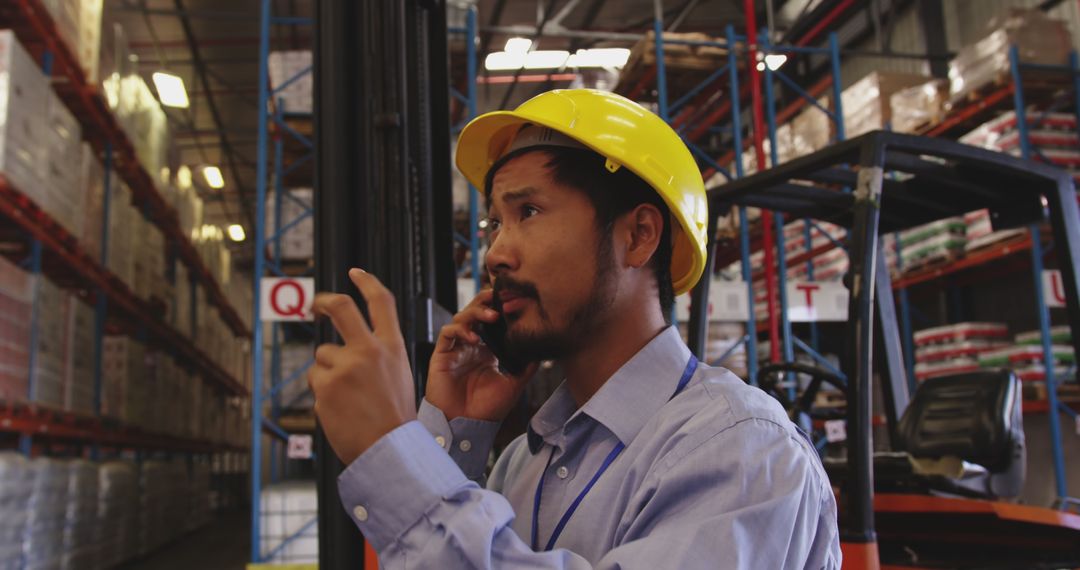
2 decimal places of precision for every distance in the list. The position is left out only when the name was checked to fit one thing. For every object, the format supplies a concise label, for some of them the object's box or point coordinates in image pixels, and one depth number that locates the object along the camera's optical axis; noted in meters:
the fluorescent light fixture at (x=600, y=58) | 12.39
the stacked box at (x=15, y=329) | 5.61
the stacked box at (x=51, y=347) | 6.24
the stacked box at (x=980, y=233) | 8.41
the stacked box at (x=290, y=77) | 8.45
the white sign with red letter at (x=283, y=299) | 6.61
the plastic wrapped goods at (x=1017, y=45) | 8.13
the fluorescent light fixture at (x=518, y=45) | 12.83
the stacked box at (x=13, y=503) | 5.46
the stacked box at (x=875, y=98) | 9.36
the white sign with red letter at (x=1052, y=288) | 6.76
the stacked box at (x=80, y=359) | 6.95
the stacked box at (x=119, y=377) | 8.68
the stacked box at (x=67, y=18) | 6.42
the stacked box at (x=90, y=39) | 7.18
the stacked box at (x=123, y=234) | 8.34
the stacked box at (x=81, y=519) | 6.73
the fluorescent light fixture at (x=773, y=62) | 9.16
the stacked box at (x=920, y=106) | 8.84
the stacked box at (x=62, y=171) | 6.18
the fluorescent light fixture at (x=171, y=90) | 14.71
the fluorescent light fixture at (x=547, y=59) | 13.66
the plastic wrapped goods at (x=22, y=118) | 5.27
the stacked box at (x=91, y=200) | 7.13
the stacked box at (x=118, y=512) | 7.74
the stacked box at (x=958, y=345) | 8.80
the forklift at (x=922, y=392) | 3.03
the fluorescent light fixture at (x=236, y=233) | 24.20
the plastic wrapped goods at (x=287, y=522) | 6.97
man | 1.00
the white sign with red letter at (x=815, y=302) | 7.43
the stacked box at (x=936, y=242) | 9.02
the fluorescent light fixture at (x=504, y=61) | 13.19
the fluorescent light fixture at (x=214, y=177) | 18.08
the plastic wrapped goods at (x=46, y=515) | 5.91
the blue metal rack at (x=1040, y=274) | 7.44
